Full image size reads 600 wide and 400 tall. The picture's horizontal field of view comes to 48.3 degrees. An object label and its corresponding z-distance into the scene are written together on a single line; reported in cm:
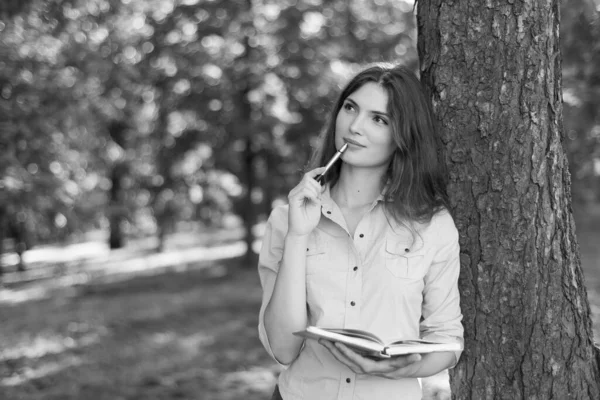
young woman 216
